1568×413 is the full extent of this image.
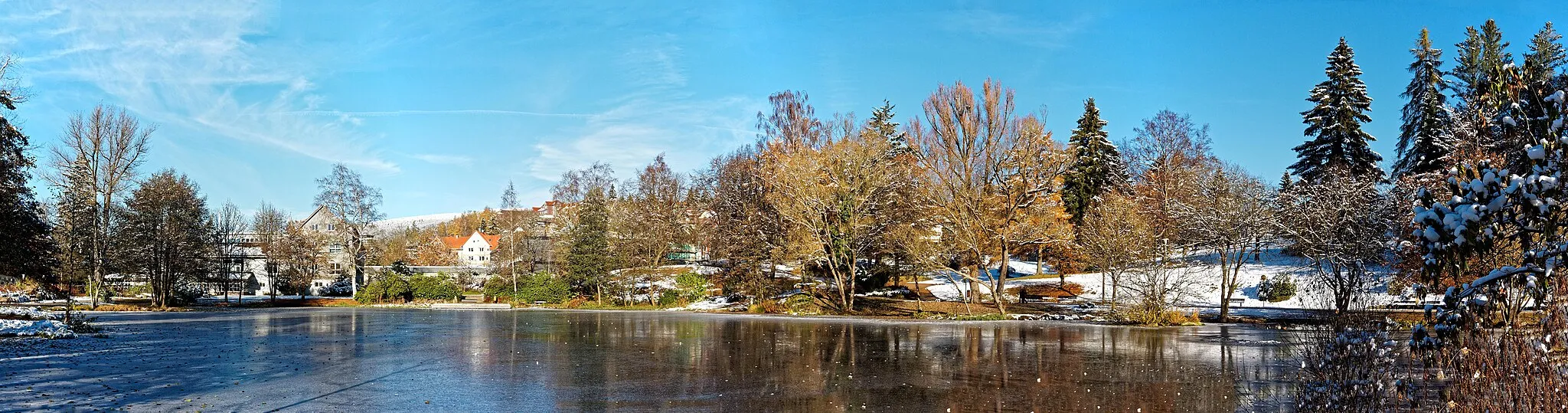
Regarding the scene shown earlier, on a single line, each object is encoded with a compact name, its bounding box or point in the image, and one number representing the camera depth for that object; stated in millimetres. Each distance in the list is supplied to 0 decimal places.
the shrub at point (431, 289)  53312
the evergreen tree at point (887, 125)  51059
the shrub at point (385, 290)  53031
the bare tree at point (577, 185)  57300
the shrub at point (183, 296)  49031
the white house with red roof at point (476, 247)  109625
